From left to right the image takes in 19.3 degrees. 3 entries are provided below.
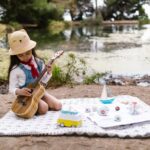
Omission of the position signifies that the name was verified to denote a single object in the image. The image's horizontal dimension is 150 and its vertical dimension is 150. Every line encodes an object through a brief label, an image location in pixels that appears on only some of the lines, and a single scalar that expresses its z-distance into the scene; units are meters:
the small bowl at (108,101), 3.92
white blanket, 3.12
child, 3.64
